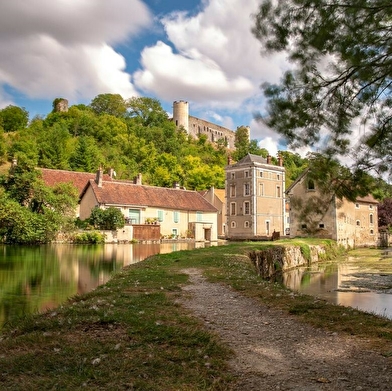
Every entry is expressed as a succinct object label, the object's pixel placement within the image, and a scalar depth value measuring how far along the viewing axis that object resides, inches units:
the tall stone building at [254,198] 1931.6
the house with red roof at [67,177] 1565.0
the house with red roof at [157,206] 1520.7
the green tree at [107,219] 1385.3
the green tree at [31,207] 1162.6
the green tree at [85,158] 2132.1
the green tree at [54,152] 2059.5
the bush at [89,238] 1279.5
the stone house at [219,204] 2149.4
